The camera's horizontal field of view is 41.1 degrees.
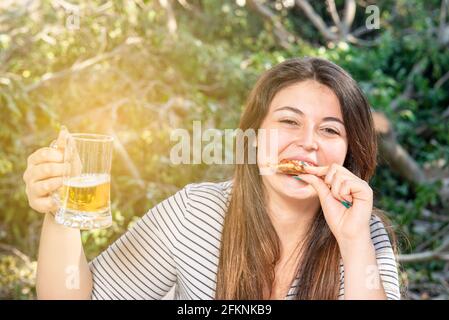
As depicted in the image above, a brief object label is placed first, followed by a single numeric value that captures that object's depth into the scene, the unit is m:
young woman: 1.36
